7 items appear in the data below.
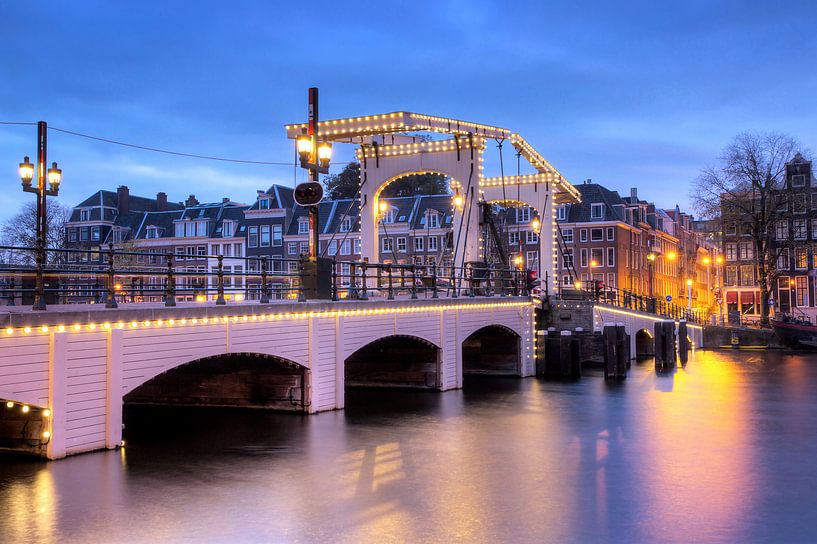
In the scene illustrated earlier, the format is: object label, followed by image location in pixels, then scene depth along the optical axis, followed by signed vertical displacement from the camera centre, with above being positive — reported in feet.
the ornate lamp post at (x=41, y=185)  40.42 +8.94
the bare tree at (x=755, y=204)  174.50 +18.54
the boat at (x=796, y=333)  156.56 -8.50
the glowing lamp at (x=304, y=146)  58.90 +10.70
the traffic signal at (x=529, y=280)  97.60 +1.56
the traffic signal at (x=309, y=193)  58.23 +7.33
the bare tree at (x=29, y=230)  176.99 +16.53
